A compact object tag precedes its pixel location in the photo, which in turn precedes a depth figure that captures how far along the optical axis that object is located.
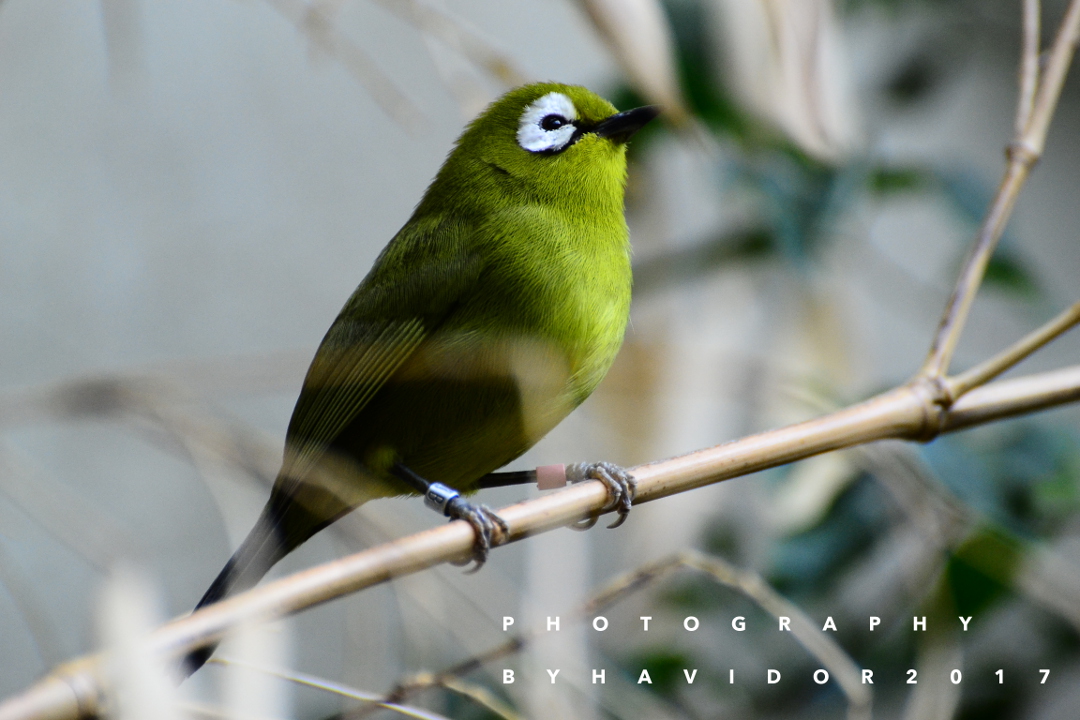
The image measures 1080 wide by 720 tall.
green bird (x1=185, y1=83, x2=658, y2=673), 2.44
